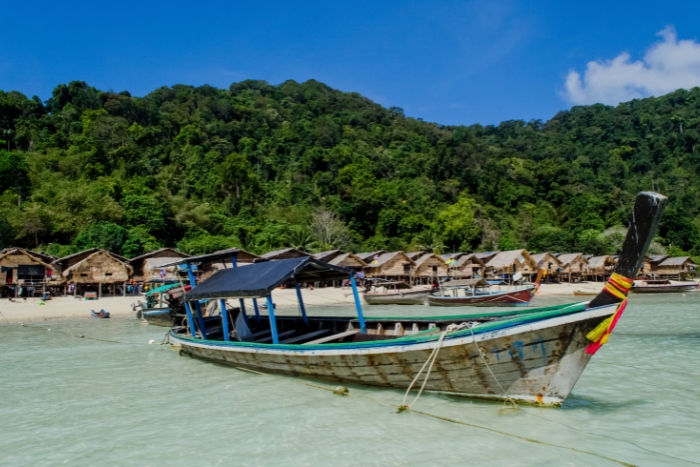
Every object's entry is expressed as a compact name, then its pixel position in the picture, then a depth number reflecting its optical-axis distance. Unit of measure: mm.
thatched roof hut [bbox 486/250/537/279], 45094
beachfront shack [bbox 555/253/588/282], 48750
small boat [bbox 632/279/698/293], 39375
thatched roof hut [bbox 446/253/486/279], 44250
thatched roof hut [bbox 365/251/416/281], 41531
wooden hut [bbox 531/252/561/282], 47641
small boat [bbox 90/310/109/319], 24527
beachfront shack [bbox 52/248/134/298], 30672
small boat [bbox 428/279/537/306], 27484
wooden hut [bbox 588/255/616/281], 50000
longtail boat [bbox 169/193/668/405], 6484
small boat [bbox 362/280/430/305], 31312
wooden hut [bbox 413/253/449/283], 42844
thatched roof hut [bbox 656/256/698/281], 49500
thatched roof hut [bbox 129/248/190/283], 33438
